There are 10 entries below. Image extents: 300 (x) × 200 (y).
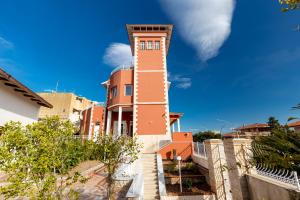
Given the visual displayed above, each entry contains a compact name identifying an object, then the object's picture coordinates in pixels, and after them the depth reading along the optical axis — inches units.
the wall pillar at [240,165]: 218.1
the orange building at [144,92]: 634.8
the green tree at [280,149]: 182.5
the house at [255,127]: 1786.2
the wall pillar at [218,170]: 252.2
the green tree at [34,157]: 103.3
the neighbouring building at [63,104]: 1391.6
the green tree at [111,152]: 215.6
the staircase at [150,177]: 337.7
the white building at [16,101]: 322.3
